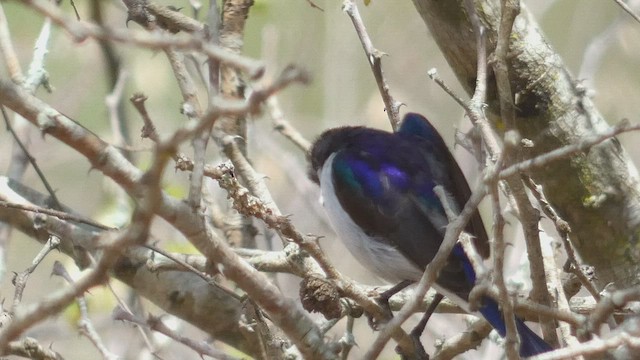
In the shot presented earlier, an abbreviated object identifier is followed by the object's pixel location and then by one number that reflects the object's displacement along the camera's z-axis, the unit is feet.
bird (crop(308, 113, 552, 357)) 19.60
